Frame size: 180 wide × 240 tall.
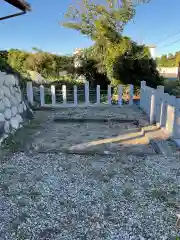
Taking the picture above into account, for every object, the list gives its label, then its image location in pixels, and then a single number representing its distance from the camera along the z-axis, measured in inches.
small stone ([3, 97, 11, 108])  197.0
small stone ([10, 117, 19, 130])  195.4
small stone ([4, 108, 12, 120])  191.3
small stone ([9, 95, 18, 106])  213.4
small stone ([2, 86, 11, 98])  208.1
